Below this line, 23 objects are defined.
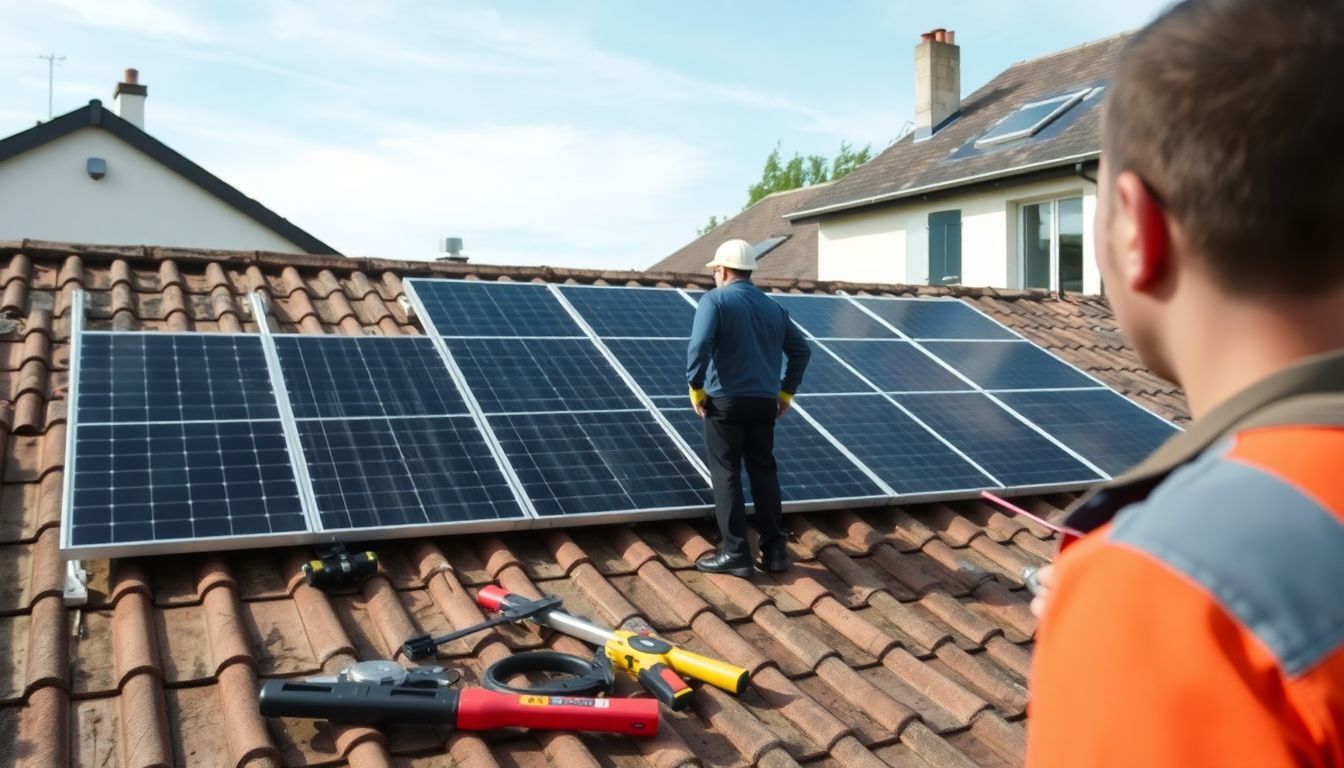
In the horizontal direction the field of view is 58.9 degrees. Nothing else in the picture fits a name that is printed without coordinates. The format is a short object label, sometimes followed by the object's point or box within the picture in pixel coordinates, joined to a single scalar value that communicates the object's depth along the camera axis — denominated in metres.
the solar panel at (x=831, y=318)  8.55
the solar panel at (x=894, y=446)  6.54
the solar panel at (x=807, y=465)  6.14
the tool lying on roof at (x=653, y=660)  4.18
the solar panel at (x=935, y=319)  9.12
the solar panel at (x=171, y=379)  5.37
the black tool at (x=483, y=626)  4.24
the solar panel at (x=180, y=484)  4.61
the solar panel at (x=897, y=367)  7.77
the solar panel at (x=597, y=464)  5.57
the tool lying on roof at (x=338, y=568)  4.62
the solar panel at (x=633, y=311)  7.57
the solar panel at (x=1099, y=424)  7.45
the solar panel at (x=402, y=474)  5.08
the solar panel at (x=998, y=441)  6.90
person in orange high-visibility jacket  0.99
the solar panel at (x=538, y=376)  6.29
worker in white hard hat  5.53
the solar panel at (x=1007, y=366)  8.31
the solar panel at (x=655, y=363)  6.80
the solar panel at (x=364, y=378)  5.83
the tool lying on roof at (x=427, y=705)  3.72
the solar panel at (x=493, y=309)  7.07
